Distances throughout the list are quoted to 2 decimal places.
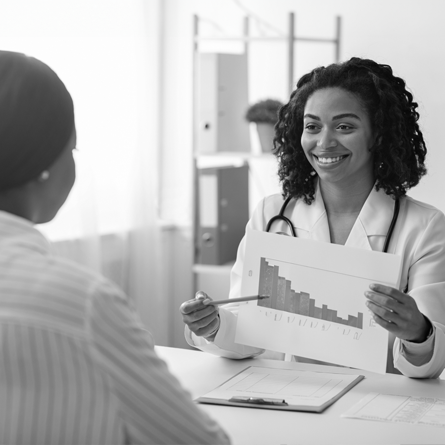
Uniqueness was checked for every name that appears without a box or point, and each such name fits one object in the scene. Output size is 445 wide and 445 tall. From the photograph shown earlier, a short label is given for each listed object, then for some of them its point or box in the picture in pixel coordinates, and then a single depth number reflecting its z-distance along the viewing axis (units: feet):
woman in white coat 7.67
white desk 6.44
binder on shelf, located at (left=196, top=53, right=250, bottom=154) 10.95
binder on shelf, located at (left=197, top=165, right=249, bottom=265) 10.99
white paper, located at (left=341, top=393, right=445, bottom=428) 6.65
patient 4.43
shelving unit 10.84
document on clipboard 6.81
